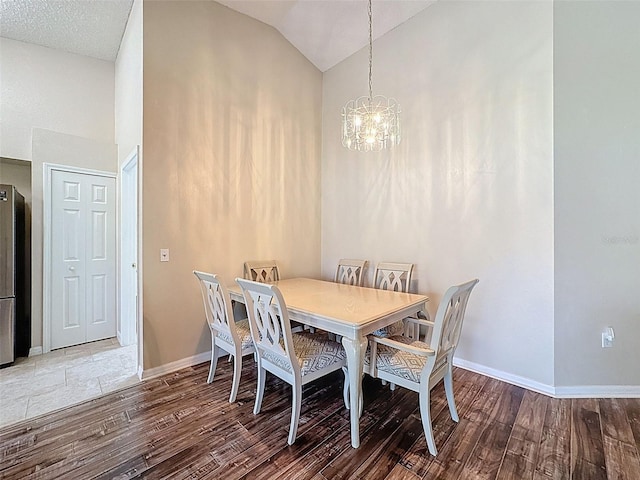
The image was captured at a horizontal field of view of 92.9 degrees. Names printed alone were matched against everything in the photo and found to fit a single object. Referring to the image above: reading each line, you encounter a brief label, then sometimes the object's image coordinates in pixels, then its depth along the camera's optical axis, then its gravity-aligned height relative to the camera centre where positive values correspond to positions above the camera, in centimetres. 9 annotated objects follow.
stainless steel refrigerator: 291 -33
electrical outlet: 238 -77
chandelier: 250 +94
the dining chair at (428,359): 175 -77
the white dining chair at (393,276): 306 -38
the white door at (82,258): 338 -21
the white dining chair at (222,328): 233 -72
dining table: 182 -48
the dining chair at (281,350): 185 -78
